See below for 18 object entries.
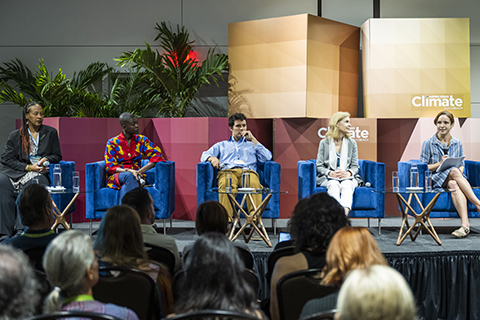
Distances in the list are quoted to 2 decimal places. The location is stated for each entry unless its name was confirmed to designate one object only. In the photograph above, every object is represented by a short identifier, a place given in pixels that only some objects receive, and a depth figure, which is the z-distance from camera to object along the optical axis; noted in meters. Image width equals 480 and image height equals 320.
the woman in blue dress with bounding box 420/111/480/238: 5.14
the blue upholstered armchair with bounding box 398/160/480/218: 5.16
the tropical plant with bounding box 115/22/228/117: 6.70
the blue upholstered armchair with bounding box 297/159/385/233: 5.19
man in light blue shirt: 5.44
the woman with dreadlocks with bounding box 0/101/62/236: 5.14
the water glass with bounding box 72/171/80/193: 4.81
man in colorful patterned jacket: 5.55
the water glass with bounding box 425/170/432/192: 4.87
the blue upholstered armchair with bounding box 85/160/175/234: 5.28
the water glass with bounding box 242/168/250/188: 4.97
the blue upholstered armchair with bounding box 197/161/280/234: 5.19
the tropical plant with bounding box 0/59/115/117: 6.57
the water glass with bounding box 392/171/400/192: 4.88
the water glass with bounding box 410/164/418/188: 4.97
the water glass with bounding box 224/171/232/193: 4.90
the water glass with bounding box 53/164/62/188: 4.83
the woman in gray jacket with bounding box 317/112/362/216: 5.35
